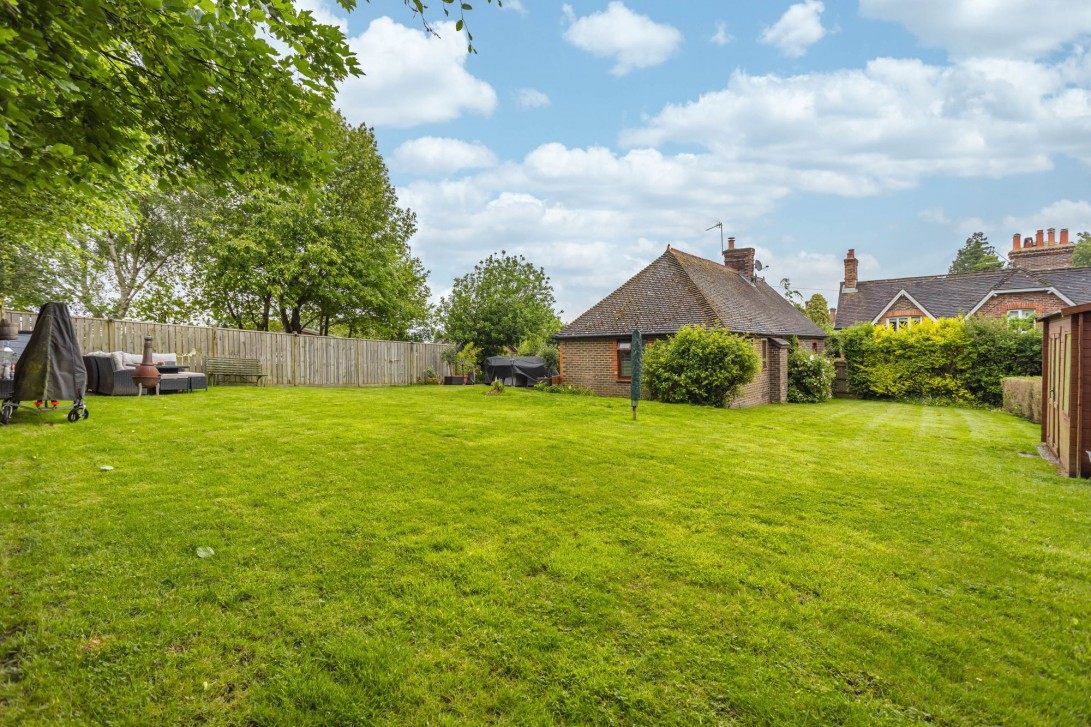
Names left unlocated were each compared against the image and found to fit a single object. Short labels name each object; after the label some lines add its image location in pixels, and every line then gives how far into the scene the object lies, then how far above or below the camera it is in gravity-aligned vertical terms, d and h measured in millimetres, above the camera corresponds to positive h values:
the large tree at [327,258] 21562 +4399
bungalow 17469 +1086
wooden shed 7070 -608
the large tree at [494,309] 27547 +2525
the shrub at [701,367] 14445 -444
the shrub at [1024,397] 14008 -1451
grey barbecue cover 7348 -111
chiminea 10945 -371
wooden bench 15242 -383
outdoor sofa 11094 -416
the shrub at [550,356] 20375 -115
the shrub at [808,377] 19781 -1025
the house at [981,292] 25219 +3278
